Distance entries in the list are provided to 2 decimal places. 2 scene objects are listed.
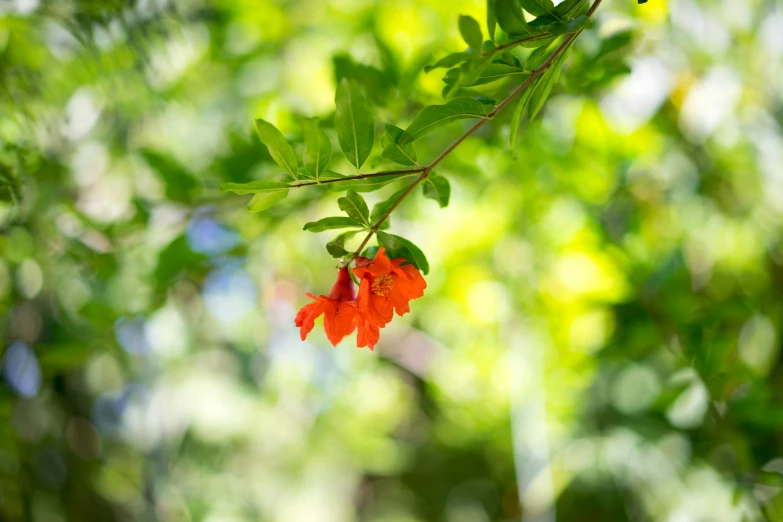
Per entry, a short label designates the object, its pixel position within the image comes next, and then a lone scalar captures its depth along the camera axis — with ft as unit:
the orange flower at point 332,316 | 1.57
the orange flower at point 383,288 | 1.44
